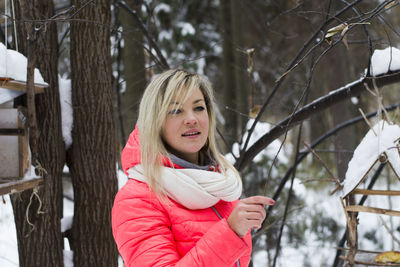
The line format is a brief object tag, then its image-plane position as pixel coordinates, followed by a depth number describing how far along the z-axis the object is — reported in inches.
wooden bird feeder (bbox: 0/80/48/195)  91.9
